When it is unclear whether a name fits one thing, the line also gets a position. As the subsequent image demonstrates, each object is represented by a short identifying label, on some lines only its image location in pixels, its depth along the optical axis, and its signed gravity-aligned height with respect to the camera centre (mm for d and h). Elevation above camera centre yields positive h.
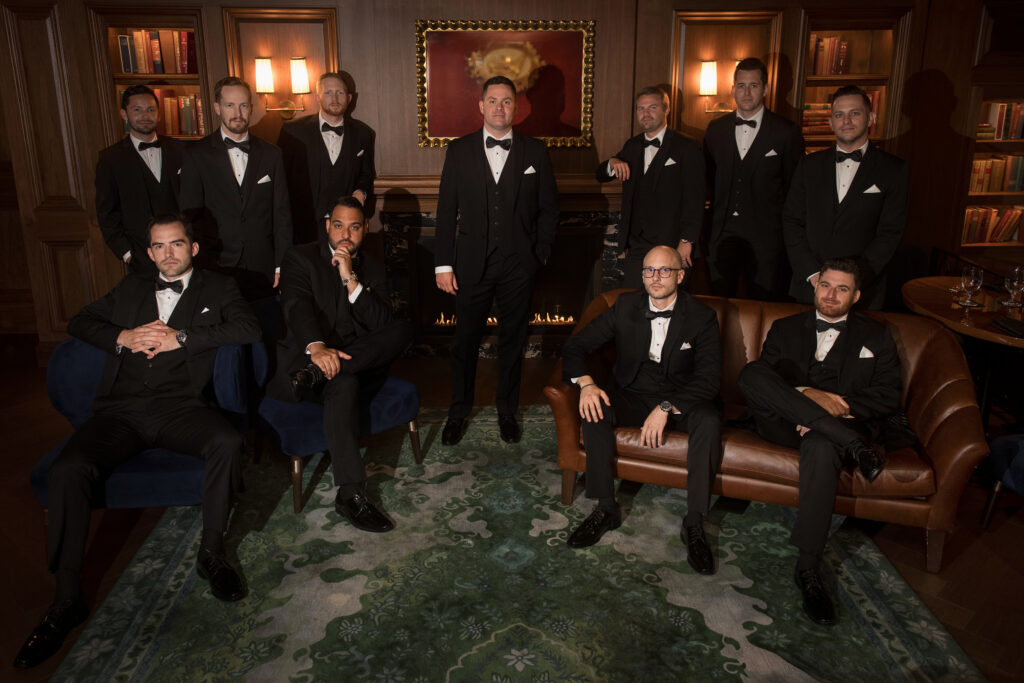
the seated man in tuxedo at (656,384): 3154 -1007
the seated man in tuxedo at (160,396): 2736 -988
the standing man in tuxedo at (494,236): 4043 -445
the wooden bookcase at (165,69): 5160 +555
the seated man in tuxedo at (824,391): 2916 -971
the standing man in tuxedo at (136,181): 4445 -171
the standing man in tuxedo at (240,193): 4203 -224
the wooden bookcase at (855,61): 5277 +635
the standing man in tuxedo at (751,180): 4336 -162
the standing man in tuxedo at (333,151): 4781 +3
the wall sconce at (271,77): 5160 +491
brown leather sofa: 2979 -1207
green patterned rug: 2518 -1632
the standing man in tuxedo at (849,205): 3883 -266
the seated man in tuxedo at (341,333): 3357 -851
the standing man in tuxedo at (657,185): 4367 -191
